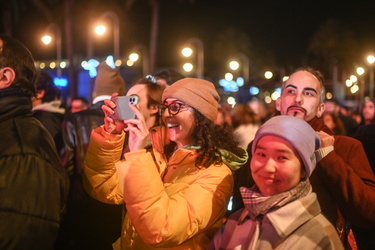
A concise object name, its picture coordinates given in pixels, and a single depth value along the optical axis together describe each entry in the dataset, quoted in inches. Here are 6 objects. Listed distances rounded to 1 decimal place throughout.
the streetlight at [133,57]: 905.8
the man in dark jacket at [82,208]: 159.0
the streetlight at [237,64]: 1051.9
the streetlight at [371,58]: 784.2
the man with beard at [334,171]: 105.7
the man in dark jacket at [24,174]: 87.3
